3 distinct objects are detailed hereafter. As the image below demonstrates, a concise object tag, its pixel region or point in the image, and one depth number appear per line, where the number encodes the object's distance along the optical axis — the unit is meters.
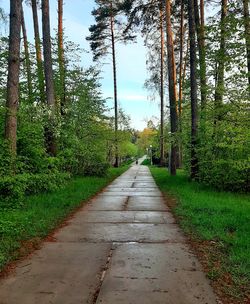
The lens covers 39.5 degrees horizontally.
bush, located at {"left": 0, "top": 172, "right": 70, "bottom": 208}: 7.34
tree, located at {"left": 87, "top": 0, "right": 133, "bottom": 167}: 27.53
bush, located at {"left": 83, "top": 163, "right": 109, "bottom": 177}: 18.00
